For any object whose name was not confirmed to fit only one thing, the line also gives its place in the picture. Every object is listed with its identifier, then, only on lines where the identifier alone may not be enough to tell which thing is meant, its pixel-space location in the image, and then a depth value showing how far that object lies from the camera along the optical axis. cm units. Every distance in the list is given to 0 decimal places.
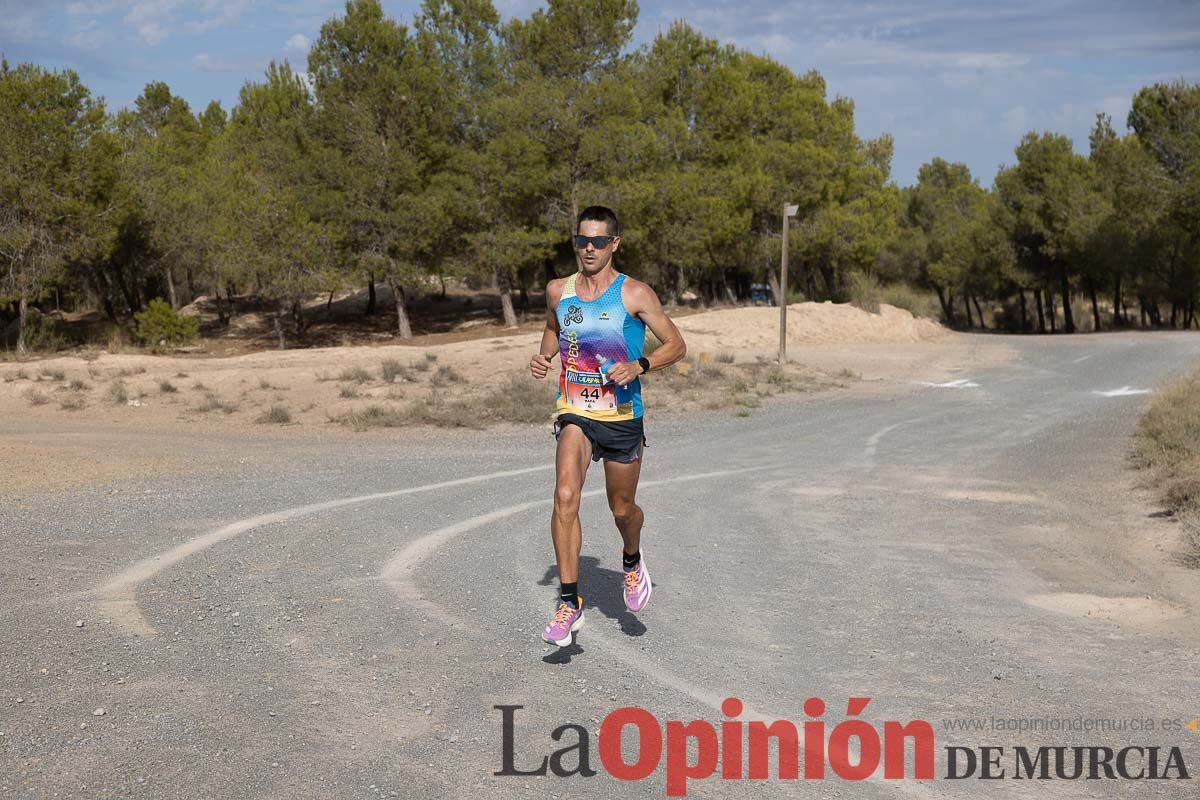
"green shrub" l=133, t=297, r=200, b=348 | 3850
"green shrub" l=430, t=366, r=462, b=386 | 2458
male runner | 569
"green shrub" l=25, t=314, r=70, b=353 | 3859
